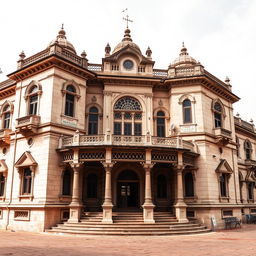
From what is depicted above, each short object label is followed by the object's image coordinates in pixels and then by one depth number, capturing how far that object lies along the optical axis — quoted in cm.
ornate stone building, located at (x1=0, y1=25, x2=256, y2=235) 2095
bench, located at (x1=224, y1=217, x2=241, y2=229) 2394
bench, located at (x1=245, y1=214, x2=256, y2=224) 3072
